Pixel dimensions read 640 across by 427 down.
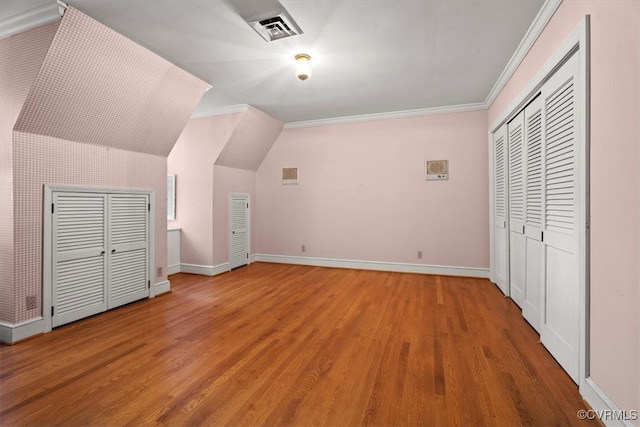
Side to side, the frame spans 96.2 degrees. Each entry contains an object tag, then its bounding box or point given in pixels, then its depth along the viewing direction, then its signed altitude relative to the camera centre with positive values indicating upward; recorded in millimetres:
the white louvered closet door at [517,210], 3184 +71
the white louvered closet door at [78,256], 2891 -453
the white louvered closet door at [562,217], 1939 -7
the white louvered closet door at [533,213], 2654 +23
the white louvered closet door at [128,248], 3430 -433
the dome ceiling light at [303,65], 3168 +1655
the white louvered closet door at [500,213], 3808 +41
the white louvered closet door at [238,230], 5508 -321
